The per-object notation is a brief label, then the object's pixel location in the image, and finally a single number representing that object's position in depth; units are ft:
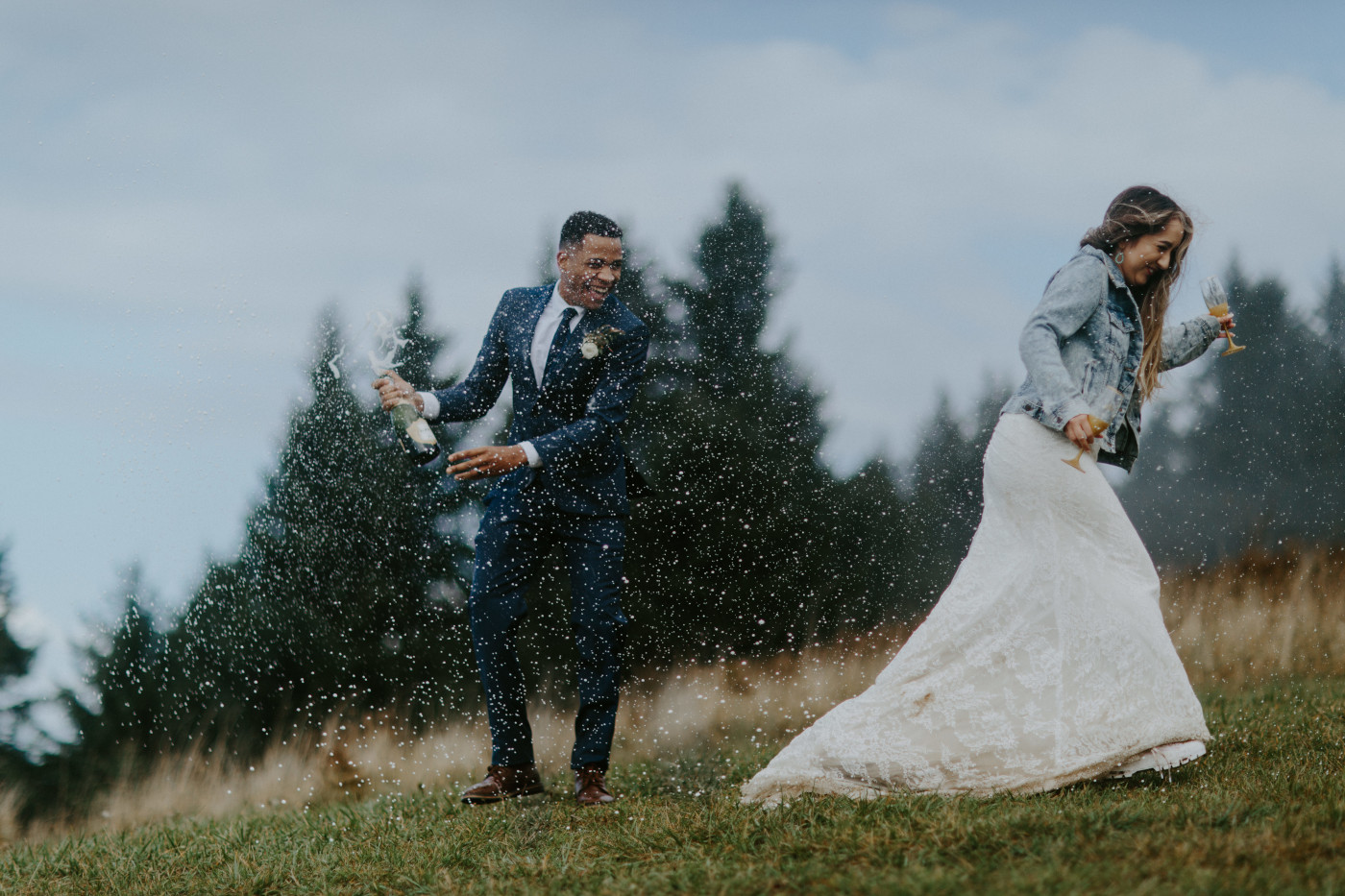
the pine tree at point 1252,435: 72.59
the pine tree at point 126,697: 51.31
